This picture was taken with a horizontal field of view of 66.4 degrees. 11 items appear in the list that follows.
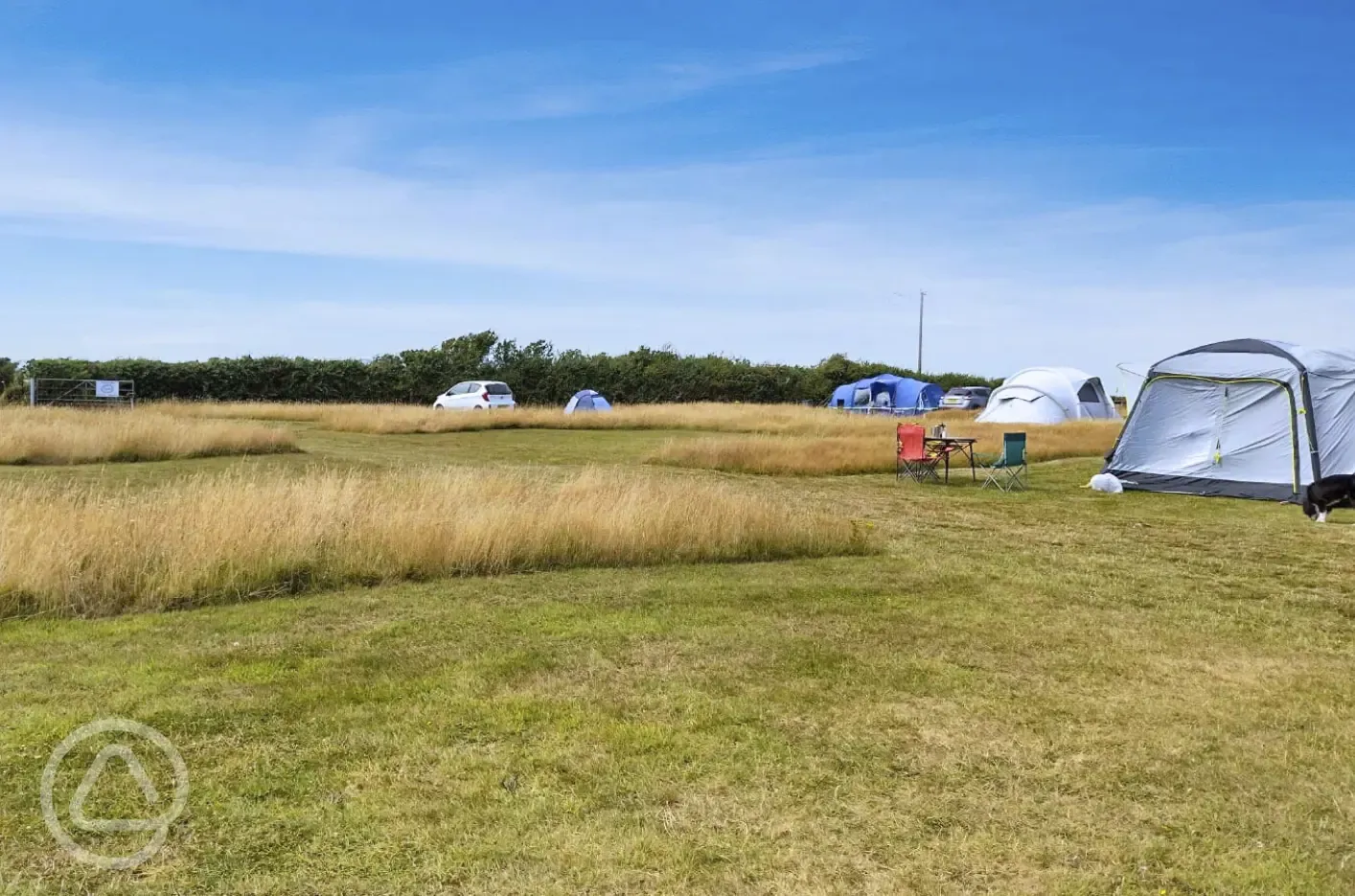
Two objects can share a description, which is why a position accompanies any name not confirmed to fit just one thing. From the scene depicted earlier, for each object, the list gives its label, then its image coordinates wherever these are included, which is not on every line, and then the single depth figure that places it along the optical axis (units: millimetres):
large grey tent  13078
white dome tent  31984
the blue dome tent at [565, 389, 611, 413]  33812
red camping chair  15133
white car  31938
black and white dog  11508
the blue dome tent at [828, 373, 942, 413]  39781
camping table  15180
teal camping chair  14336
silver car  40156
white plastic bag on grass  14375
